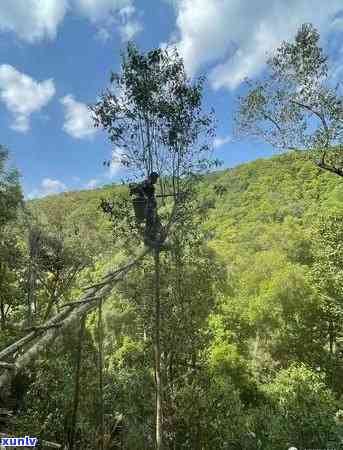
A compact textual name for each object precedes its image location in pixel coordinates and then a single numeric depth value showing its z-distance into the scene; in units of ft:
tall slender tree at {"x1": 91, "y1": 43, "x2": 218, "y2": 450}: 26.58
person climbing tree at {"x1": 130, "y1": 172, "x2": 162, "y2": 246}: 26.63
